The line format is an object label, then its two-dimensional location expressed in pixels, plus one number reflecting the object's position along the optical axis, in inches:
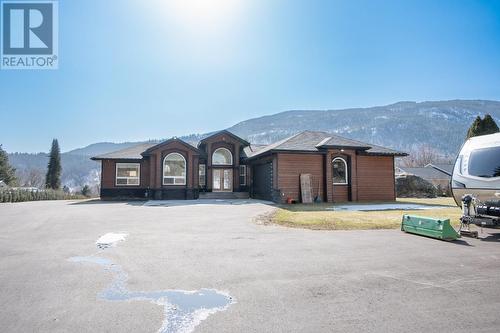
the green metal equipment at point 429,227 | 248.4
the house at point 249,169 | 660.7
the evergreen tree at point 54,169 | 1806.2
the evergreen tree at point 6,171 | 1397.6
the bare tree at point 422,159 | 2746.1
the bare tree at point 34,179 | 2238.6
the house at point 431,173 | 1556.3
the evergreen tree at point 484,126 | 831.0
